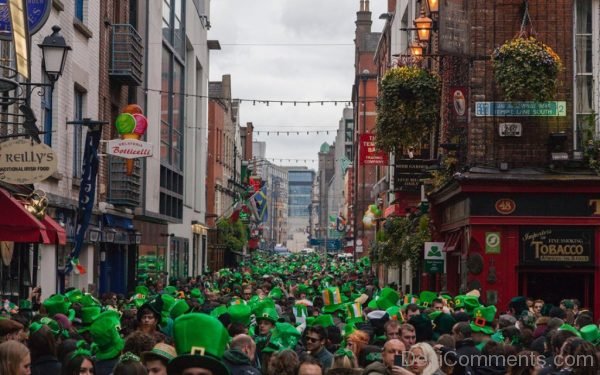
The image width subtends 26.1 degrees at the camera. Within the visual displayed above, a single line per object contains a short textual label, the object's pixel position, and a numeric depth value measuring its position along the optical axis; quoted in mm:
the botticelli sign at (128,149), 28000
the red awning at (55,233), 20969
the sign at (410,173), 37094
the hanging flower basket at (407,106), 32094
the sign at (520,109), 27391
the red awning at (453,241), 30075
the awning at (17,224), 19031
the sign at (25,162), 17766
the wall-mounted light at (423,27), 31219
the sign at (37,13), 18828
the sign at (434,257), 32156
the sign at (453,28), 26953
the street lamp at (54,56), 19531
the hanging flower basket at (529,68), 26344
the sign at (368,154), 54219
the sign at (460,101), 28144
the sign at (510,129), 27766
